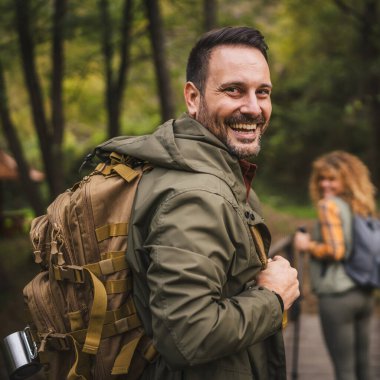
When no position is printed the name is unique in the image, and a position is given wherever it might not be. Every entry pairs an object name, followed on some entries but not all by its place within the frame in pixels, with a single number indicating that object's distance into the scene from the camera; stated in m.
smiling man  1.70
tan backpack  1.91
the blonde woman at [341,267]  4.16
